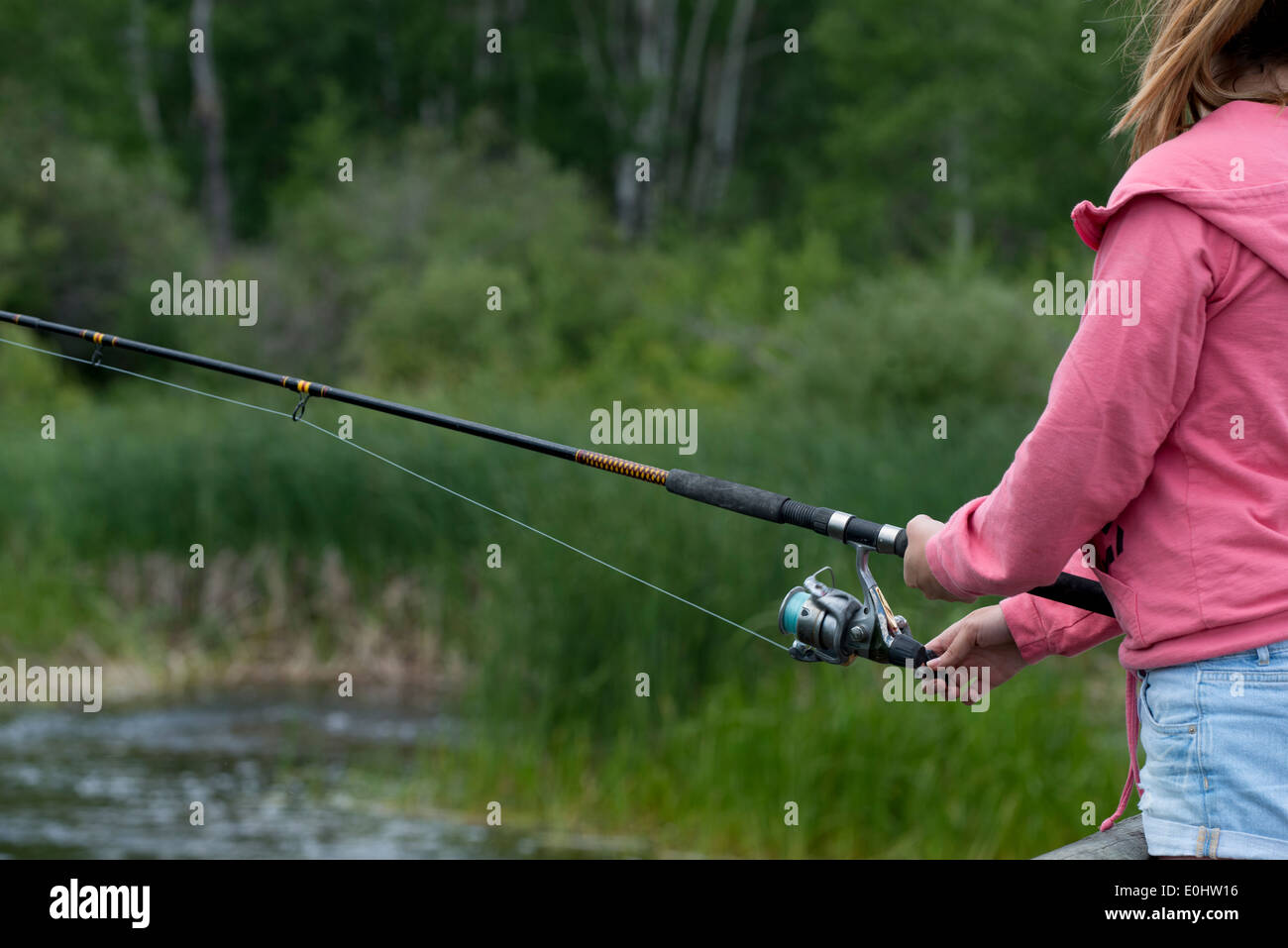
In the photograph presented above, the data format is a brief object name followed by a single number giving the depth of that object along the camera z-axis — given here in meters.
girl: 3.62
